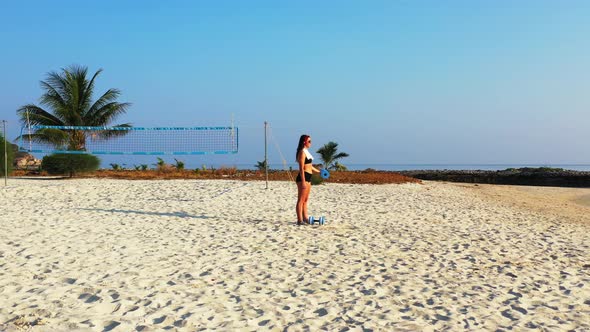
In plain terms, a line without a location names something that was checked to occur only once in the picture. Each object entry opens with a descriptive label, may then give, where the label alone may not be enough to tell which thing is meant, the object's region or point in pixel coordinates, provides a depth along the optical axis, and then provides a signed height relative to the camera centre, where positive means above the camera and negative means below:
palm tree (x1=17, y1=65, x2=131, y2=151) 19.22 +2.60
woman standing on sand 7.25 -0.06
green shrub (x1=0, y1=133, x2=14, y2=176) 15.62 +0.48
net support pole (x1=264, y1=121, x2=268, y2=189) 12.46 +0.90
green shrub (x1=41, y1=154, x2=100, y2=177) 16.70 +0.24
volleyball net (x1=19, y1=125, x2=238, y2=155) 18.03 +1.28
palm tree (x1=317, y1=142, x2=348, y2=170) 22.86 +0.75
